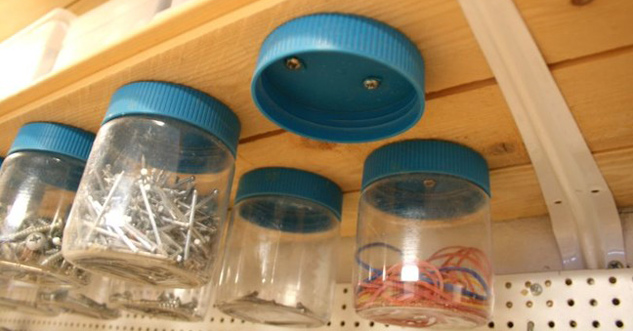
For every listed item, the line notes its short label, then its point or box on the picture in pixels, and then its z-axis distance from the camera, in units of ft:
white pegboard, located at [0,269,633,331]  1.80
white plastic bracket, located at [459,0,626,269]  1.43
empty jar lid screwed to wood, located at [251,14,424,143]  1.40
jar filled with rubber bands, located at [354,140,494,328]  1.73
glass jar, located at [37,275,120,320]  2.81
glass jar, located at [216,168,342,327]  2.20
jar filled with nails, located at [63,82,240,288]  1.62
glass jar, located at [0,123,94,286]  2.05
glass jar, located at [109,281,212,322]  2.37
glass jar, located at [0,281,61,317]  2.72
